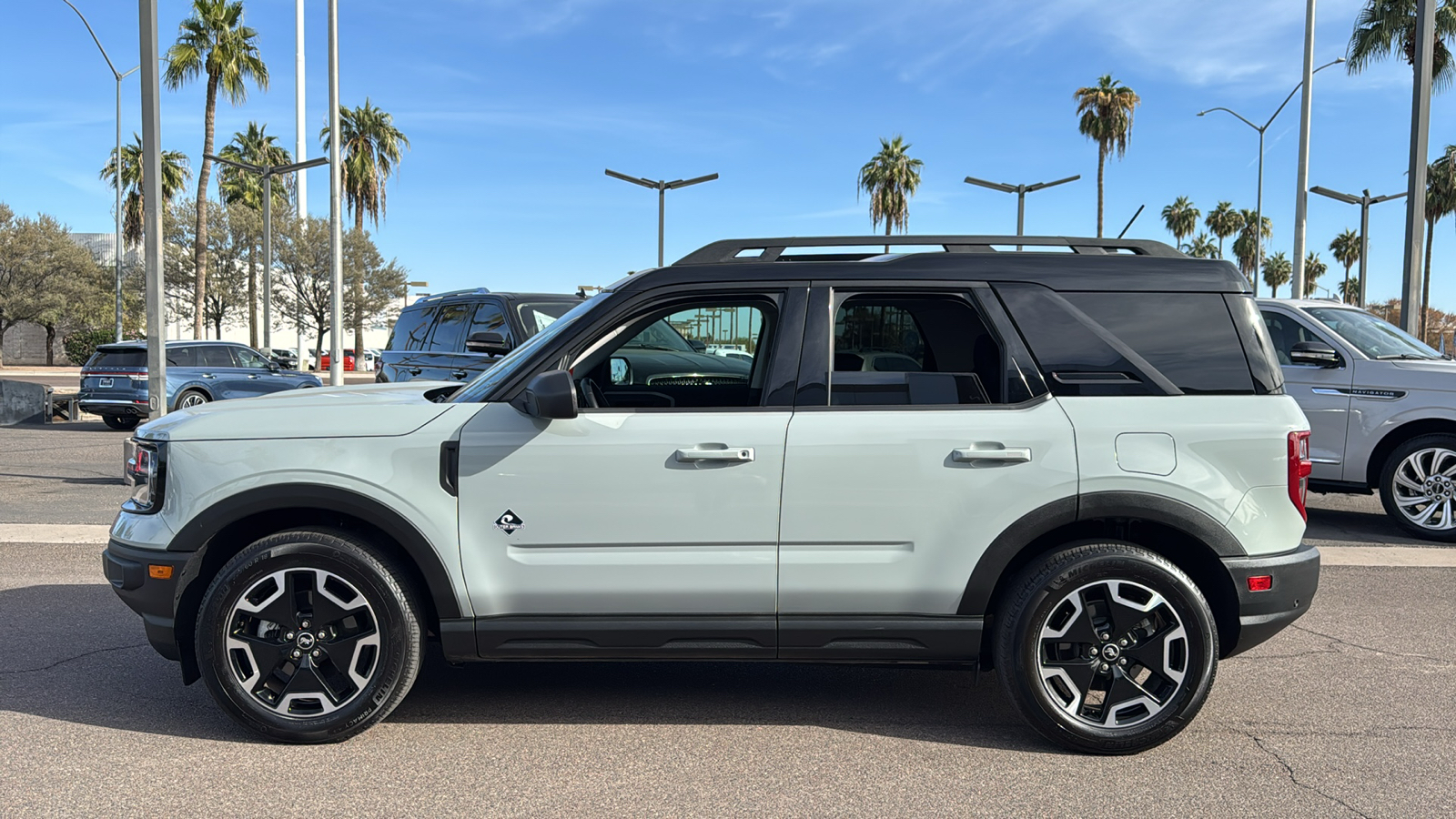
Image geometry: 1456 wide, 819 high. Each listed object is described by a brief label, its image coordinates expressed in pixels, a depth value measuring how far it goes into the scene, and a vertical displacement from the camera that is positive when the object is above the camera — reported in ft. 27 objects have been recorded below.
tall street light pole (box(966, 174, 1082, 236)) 105.15 +17.49
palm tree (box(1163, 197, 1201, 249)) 254.06 +35.99
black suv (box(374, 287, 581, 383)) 35.40 +1.05
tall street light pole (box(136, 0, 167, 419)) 34.04 +5.17
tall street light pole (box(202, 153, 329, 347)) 108.99 +14.64
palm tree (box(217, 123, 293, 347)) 179.22 +33.37
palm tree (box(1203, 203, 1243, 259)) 253.03 +35.41
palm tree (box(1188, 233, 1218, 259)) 265.54 +31.45
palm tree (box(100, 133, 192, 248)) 170.50 +28.53
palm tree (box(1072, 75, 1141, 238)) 145.59 +35.20
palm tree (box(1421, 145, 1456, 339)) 149.69 +26.34
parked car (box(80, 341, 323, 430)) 56.75 -1.43
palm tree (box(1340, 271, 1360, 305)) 290.35 +22.48
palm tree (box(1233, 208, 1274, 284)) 251.39 +30.84
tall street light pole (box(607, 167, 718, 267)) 109.09 +18.19
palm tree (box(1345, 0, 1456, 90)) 75.56 +24.23
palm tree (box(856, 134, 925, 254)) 171.22 +29.84
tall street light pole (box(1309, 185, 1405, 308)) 93.61 +15.97
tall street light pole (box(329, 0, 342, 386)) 71.87 +8.74
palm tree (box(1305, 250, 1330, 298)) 301.28 +29.10
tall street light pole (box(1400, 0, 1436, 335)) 48.62 +9.47
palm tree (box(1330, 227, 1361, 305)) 253.03 +30.10
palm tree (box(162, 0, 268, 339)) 119.24 +34.10
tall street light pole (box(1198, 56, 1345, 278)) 98.00 +20.24
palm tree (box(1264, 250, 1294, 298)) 325.42 +30.65
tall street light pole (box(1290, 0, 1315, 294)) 71.26 +13.93
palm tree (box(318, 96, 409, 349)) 175.52 +33.70
